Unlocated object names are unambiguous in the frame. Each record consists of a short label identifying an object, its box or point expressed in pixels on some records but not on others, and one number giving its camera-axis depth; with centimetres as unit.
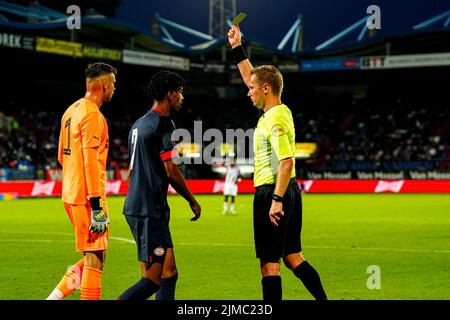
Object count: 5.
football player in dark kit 635
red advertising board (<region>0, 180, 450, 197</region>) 4244
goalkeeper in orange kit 645
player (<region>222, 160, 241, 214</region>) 2548
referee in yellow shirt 654
